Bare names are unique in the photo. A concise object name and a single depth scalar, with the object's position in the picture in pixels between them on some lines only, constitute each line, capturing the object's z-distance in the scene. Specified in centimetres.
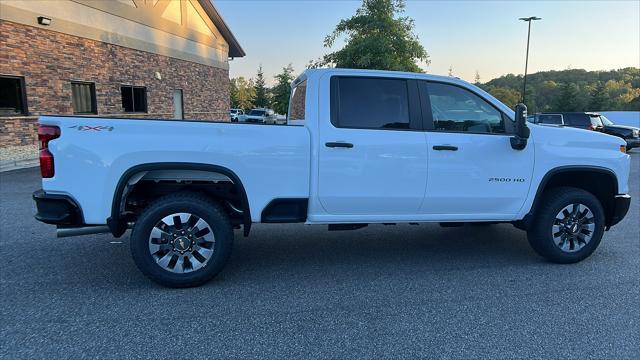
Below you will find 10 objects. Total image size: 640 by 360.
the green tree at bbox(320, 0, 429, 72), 2384
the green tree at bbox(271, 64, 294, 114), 4003
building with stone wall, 1235
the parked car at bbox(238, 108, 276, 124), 3642
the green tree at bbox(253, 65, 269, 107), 6212
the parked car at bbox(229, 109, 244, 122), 3891
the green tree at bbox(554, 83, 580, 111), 5341
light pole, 3391
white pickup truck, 369
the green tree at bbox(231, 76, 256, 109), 5713
